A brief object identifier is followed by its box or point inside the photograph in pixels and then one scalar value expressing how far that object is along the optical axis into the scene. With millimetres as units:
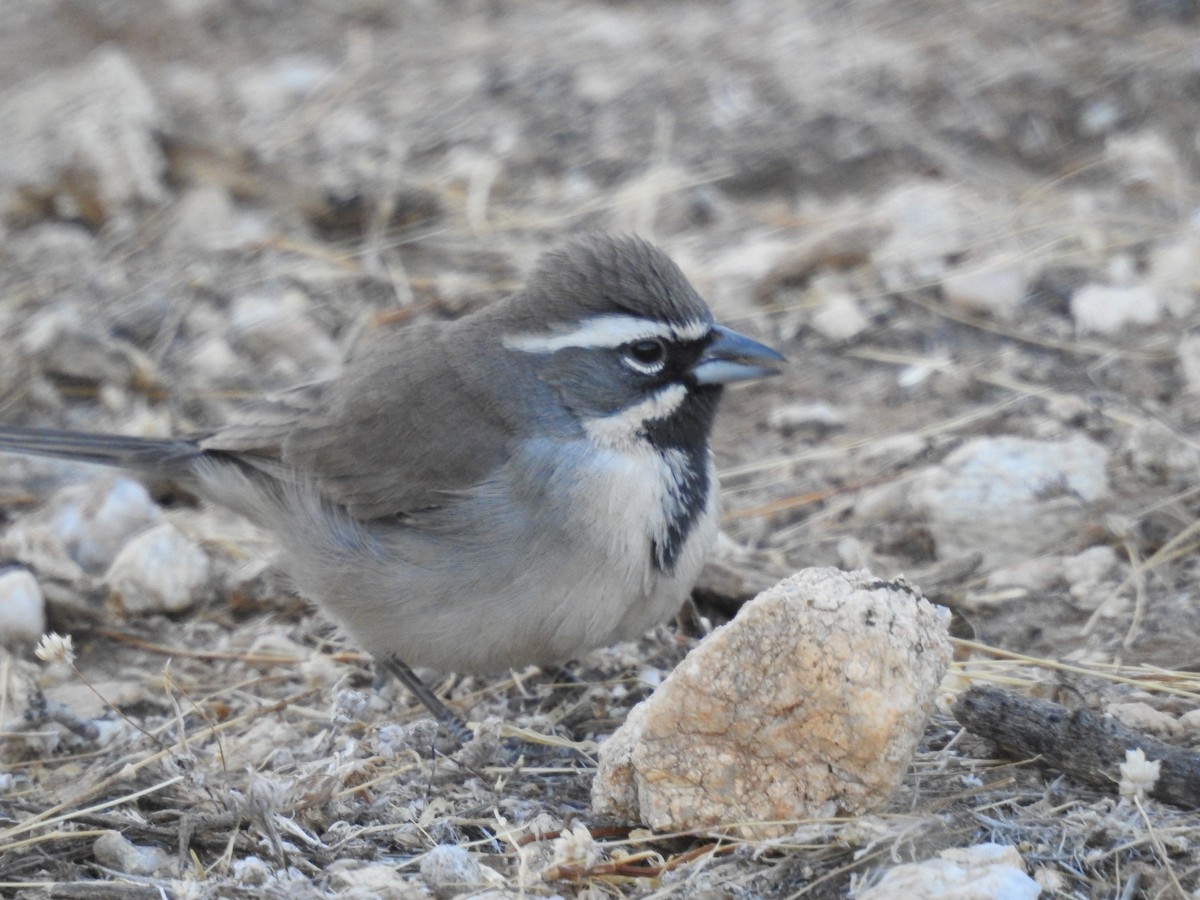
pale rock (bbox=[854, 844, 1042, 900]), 6809
